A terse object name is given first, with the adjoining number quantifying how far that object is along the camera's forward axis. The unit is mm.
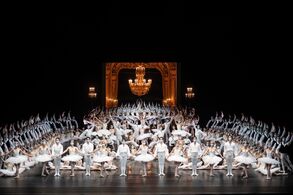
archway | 29750
